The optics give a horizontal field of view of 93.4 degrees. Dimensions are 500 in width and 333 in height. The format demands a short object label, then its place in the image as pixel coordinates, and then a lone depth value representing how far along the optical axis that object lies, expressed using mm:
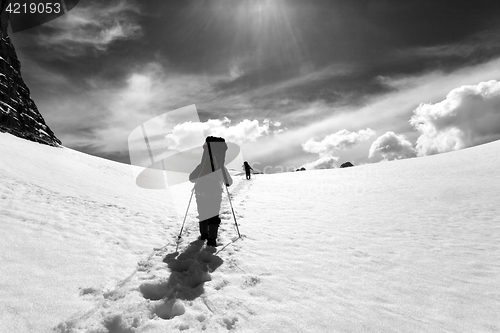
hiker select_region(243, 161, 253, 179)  30484
